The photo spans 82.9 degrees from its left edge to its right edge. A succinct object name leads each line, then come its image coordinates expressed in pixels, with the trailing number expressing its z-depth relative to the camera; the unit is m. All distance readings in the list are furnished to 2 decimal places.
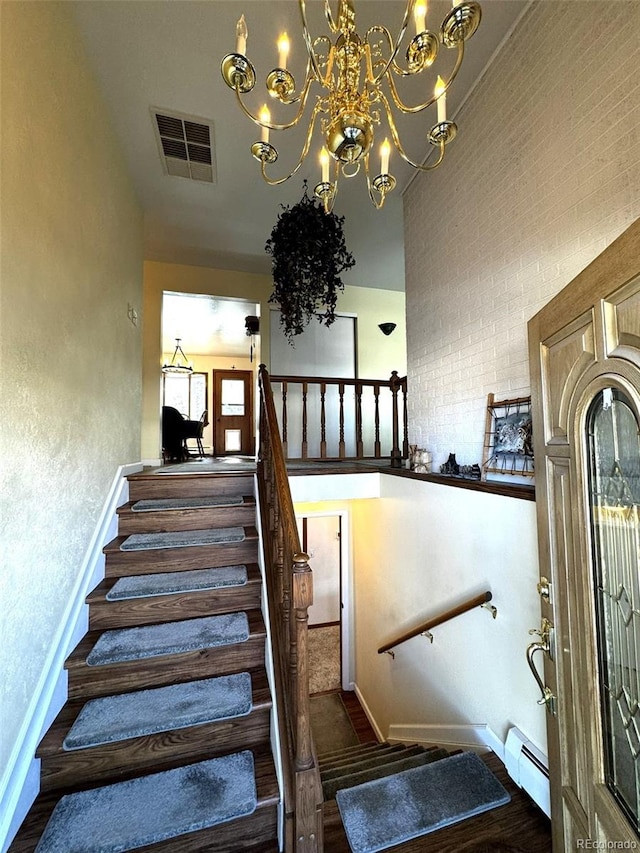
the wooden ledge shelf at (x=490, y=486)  1.78
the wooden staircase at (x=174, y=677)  1.40
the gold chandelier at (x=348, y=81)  1.22
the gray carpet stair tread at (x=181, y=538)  2.34
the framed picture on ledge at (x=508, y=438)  1.99
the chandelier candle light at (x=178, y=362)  6.88
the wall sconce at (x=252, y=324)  5.28
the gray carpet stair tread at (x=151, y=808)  1.28
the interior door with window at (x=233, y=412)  8.69
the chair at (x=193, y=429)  5.14
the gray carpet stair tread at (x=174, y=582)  2.07
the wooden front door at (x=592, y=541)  0.92
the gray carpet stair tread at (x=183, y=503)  2.63
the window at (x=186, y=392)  8.98
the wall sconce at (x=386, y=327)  5.57
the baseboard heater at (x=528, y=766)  1.61
